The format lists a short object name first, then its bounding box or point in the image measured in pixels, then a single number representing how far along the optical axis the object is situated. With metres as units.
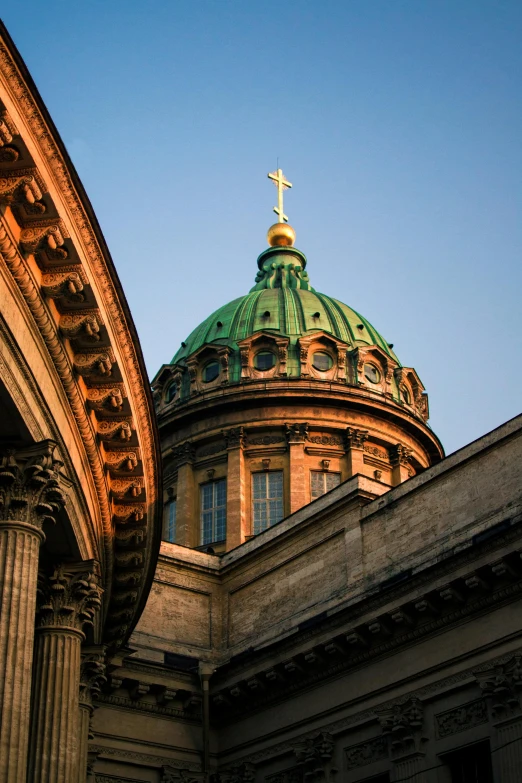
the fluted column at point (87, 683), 19.28
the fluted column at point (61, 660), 16.05
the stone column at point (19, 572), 13.13
